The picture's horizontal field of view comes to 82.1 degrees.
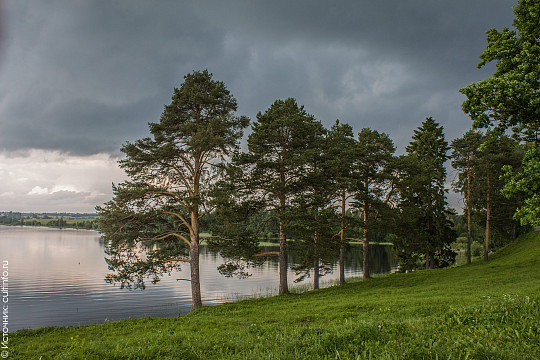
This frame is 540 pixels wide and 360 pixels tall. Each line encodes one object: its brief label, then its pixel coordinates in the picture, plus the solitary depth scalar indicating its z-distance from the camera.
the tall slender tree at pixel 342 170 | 24.66
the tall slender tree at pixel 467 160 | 34.56
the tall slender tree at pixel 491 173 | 33.44
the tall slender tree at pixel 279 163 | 22.09
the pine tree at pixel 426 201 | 30.16
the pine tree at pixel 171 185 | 18.22
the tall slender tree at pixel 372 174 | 28.78
